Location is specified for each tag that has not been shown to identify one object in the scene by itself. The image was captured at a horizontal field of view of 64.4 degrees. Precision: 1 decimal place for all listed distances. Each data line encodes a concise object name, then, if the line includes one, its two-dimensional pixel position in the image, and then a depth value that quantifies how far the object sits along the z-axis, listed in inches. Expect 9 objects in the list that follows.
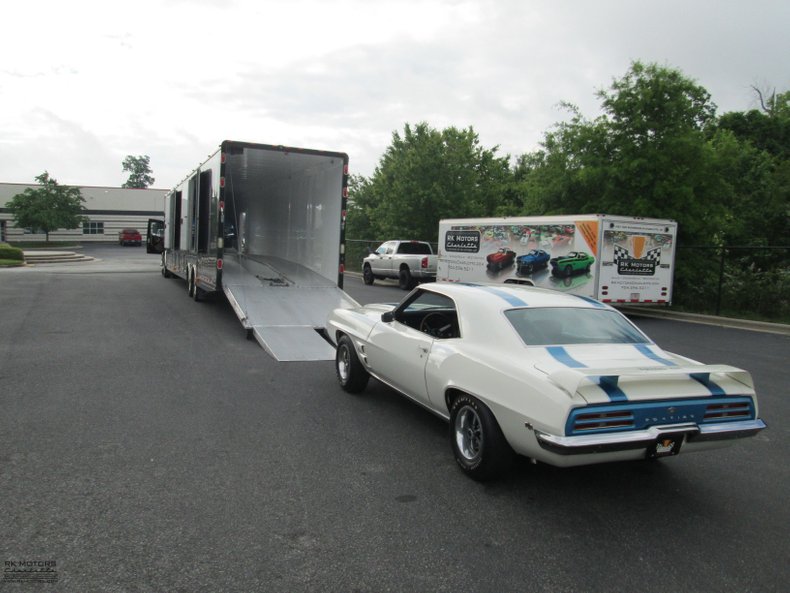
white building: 2726.4
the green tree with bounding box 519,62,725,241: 714.8
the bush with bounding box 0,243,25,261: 1237.1
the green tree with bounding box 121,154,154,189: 5521.7
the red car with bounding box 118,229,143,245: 2459.4
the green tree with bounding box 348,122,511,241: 1168.2
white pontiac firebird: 152.9
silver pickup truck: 934.4
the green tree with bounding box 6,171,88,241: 2096.5
